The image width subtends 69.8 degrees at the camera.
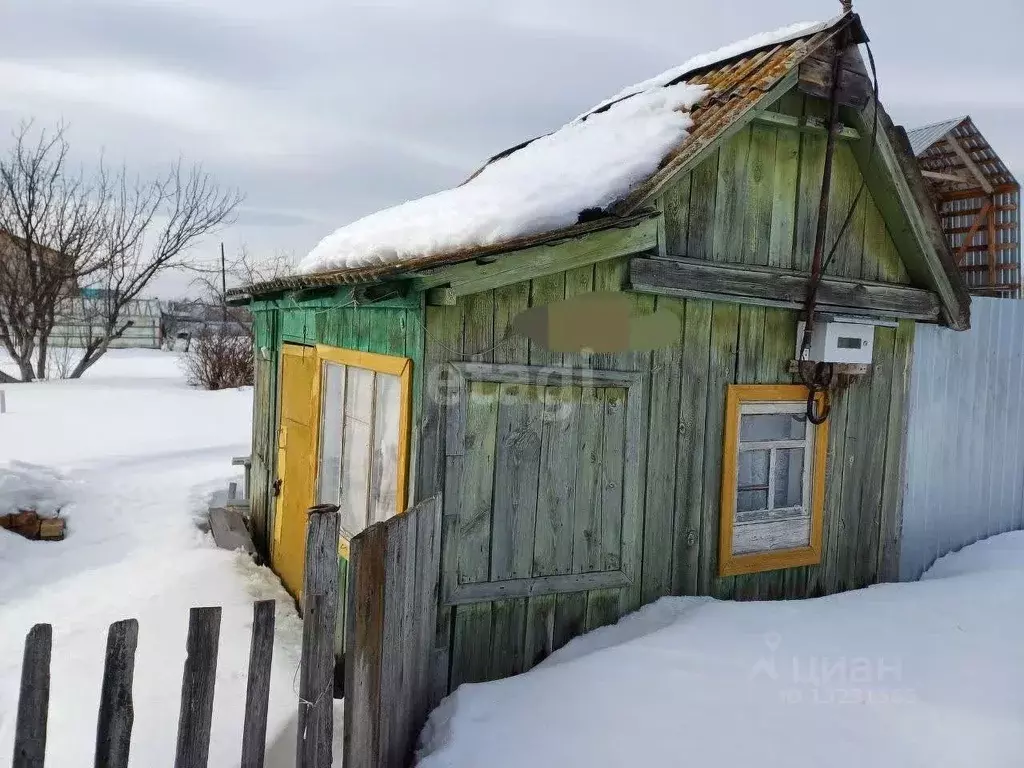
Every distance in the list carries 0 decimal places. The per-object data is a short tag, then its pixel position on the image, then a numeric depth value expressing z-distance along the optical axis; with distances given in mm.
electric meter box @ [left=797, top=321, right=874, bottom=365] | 5223
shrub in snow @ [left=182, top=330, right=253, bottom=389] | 21641
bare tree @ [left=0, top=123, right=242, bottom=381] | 20359
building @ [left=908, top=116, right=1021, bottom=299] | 16000
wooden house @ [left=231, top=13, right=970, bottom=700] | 4254
